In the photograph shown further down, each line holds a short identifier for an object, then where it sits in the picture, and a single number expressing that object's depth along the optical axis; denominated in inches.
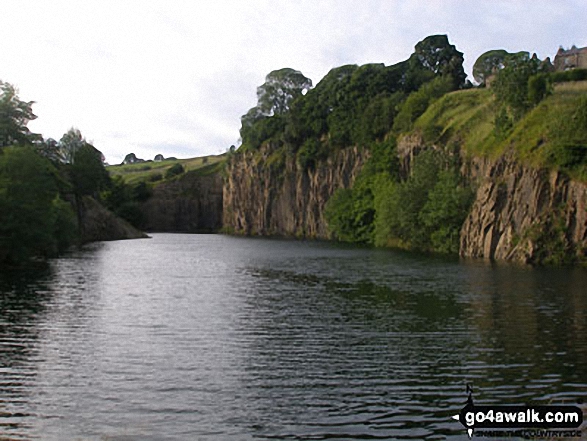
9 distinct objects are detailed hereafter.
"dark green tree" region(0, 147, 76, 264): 2439.7
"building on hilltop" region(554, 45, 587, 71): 4726.9
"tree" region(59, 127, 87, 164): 7690.0
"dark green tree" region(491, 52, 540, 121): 3587.6
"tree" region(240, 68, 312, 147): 7524.6
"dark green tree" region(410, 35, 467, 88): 6092.5
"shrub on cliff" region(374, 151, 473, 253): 3666.3
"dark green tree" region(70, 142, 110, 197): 5738.2
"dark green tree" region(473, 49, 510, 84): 6486.2
